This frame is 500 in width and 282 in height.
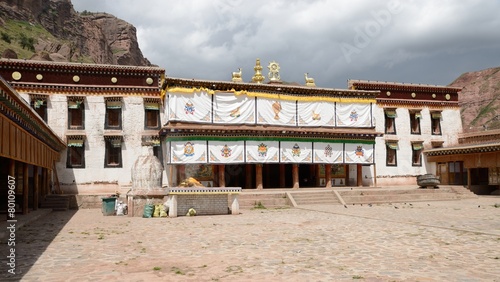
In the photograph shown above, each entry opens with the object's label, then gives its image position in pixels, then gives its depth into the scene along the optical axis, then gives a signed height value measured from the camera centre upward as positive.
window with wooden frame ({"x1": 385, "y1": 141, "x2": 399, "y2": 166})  33.47 +0.86
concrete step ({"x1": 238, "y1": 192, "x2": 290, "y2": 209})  22.44 -1.82
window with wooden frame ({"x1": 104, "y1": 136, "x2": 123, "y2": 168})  27.88 +1.05
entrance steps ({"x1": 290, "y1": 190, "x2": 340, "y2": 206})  23.56 -1.82
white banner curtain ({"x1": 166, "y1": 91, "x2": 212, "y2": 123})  25.75 +3.66
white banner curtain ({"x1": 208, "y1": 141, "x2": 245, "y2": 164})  26.31 +0.89
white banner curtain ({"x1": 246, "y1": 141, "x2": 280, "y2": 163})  27.09 +0.94
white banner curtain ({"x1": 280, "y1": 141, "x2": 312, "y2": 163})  27.98 +0.88
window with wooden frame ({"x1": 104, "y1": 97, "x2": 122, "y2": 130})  27.88 +3.62
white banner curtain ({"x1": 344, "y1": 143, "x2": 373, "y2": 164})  29.69 +0.79
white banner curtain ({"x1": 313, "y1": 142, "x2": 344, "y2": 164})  28.84 +0.80
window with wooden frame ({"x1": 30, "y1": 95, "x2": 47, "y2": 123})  26.69 +4.09
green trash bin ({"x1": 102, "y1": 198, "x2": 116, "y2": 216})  19.30 -1.71
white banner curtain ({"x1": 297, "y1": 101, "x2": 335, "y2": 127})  28.97 +3.52
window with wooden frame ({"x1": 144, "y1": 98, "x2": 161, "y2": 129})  28.36 +3.58
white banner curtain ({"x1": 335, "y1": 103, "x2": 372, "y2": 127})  30.00 +3.51
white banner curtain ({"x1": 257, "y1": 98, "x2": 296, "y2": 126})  27.83 +3.55
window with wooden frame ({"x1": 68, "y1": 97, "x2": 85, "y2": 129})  27.41 +3.60
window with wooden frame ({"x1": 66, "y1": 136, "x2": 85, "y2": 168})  27.20 +1.06
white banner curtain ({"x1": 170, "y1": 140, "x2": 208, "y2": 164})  25.72 +0.90
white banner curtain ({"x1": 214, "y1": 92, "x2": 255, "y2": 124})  26.88 +3.66
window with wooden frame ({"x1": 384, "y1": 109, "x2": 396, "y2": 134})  33.84 +3.26
